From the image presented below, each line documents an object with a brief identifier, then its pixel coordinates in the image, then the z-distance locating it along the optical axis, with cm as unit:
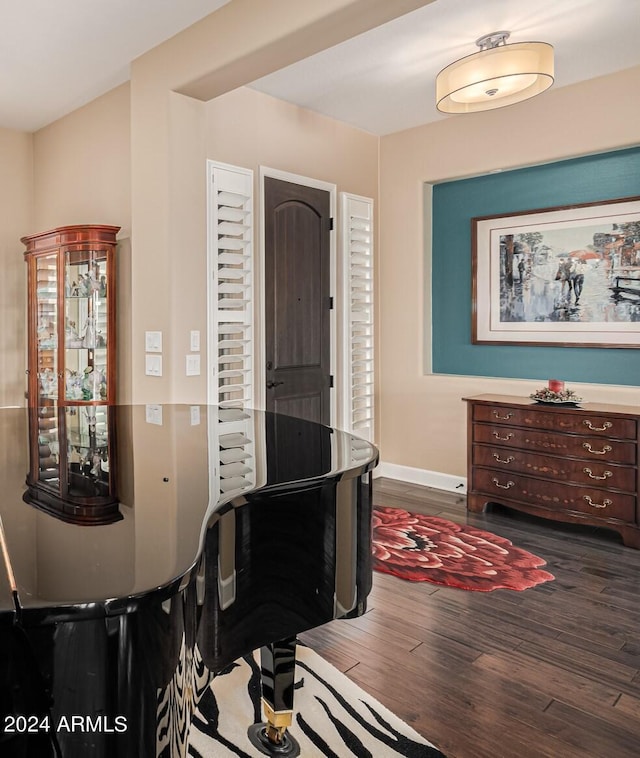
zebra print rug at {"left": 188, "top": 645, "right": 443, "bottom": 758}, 188
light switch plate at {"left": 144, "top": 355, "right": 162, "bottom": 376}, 366
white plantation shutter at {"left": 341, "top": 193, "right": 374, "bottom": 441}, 493
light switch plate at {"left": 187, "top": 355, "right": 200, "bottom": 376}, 366
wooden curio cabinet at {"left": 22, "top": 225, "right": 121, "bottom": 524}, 413
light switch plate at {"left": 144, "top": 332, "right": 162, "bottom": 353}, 363
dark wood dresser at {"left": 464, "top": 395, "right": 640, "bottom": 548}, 370
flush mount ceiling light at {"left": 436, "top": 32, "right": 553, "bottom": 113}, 313
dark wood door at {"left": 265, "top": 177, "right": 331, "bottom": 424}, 438
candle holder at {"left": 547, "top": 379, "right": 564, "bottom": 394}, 405
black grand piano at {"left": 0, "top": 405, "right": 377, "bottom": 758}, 86
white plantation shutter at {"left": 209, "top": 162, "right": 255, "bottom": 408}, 392
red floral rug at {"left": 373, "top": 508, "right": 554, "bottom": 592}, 321
